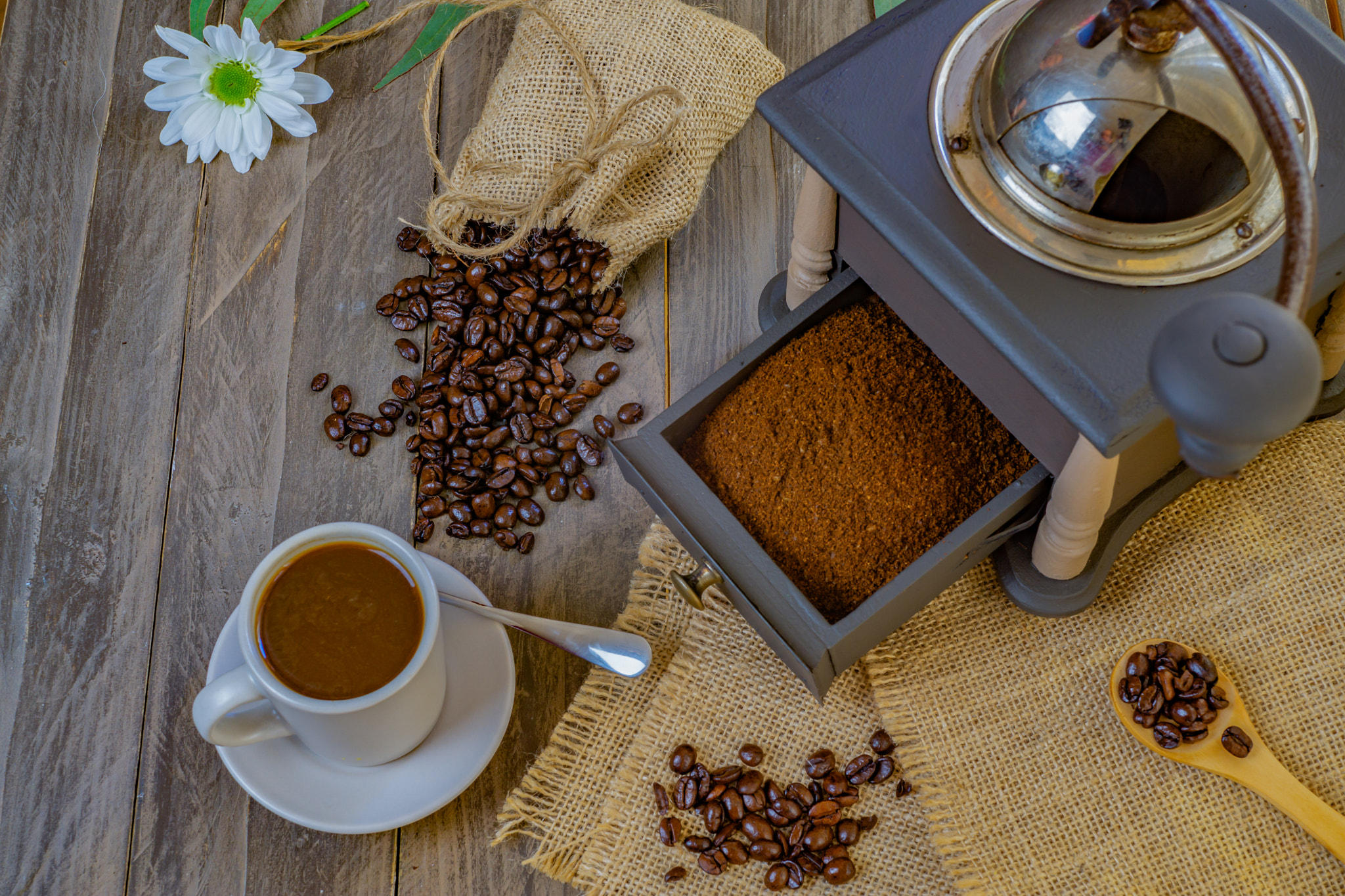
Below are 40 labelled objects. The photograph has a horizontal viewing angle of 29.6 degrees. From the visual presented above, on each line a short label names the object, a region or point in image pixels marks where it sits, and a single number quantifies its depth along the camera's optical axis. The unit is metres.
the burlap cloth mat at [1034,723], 0.94
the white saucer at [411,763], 0.93
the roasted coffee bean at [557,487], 1.00
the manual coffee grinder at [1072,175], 0.84
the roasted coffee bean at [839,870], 0.95
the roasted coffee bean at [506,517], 1.00
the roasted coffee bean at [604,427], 1.01
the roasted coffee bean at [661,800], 0.96
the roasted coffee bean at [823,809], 0.95
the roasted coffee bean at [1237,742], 0.93
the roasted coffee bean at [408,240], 1.04
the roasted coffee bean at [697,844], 0.96
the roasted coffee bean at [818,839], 0.95
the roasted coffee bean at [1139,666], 0.95
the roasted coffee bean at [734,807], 0.96
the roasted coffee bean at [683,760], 0.96
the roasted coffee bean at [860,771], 0.96
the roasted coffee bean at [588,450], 1.01
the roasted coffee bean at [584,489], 1.00
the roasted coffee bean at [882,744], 0.96
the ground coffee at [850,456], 0.92
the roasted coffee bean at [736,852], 0.95
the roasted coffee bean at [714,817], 0.96
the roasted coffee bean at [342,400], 1.02
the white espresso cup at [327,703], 0.87
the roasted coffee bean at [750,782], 0.96
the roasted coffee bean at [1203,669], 0.95
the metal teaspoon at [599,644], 0.95
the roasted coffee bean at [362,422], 1.02
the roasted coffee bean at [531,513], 1.00
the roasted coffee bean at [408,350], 1.02
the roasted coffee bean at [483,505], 1.00
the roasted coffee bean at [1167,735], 0.94
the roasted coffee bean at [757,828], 0.95
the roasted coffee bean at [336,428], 1.02
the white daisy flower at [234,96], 1.04
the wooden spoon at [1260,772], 0.93
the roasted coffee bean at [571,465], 1.01
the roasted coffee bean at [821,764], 0.96
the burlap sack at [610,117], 1.02
